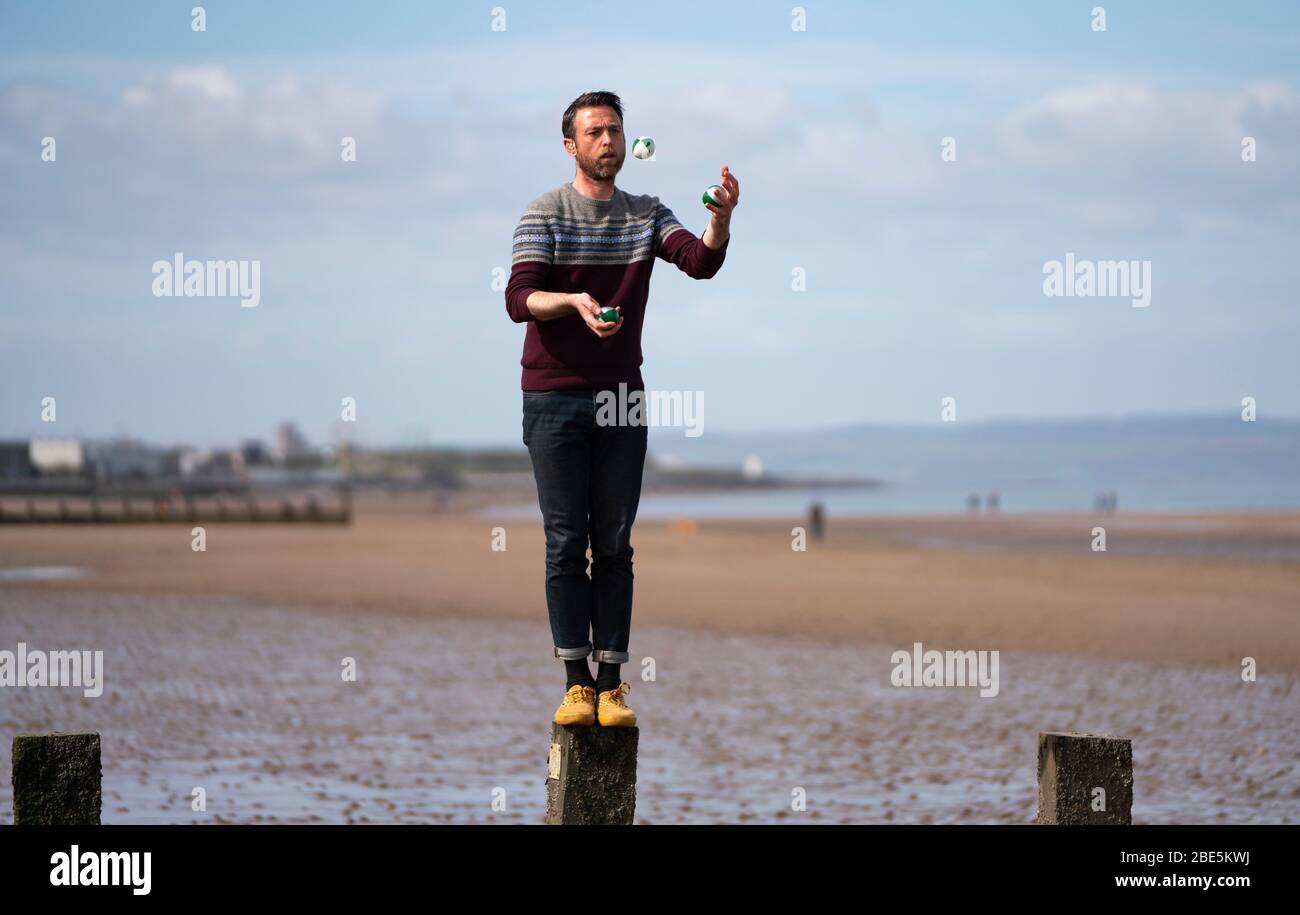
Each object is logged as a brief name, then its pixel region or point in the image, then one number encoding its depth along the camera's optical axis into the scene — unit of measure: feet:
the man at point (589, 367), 24.53
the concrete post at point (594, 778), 23.79
